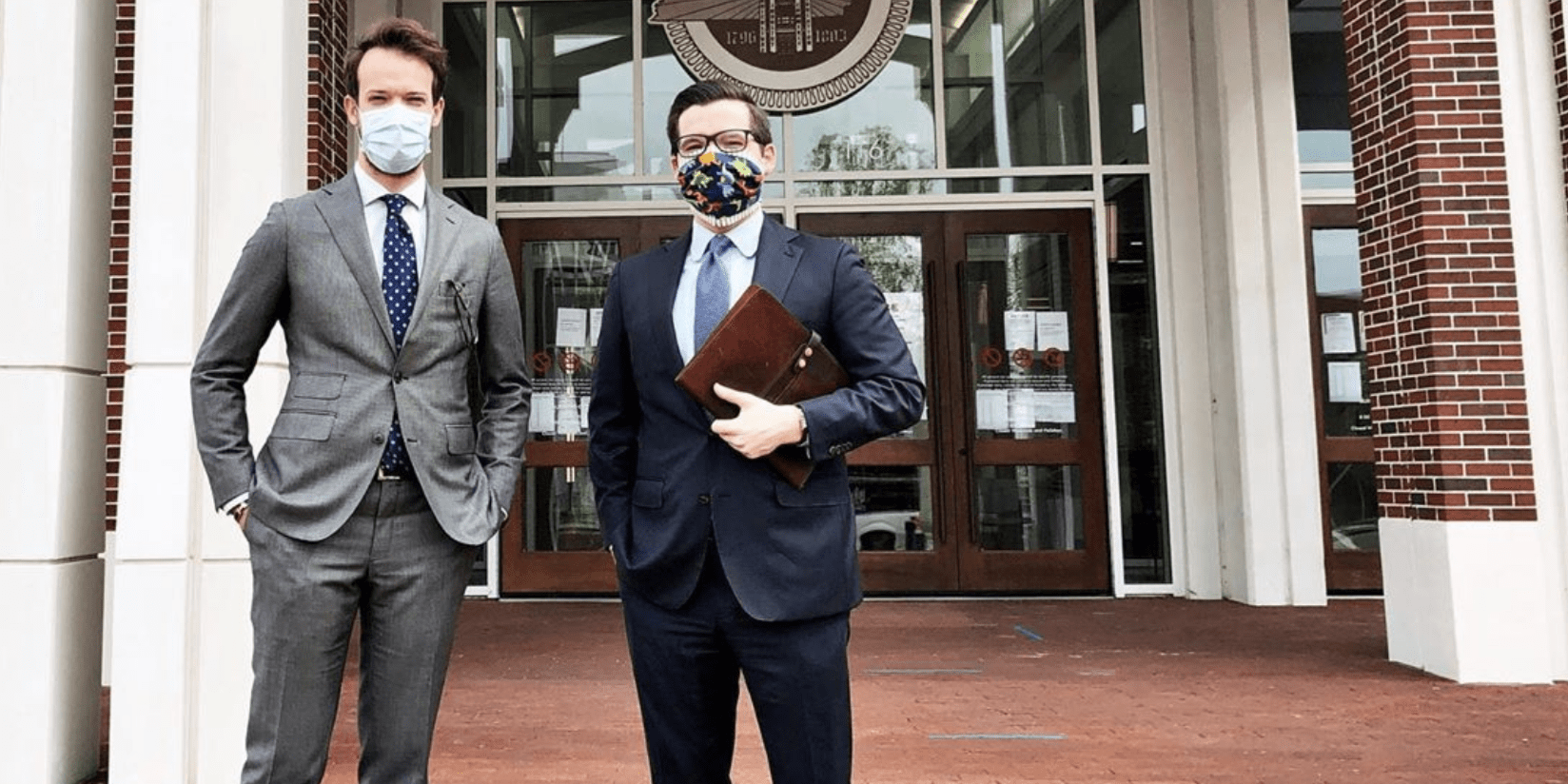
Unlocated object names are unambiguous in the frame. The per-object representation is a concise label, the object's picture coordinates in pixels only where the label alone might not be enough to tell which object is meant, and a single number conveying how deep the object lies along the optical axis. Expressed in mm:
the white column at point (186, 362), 3234
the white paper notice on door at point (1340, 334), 7719
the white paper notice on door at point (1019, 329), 7918
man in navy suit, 1905
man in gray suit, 1964
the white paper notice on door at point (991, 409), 7844
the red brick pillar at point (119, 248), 5461
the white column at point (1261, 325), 7254
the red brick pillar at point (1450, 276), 4855
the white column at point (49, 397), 3293
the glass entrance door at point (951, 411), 7781
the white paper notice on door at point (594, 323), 8023
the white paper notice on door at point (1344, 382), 7695
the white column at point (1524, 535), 4805
